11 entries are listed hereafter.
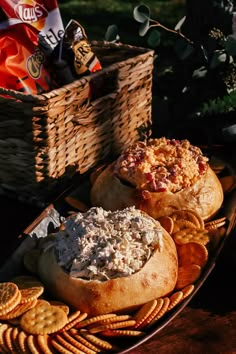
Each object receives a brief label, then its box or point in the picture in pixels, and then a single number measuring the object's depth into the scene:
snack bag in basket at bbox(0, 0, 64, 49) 1.16
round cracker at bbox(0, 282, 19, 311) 0.84
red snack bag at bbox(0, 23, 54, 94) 1.14
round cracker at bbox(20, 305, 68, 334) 0.82
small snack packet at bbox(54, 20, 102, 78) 1.18
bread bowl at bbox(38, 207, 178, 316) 0.85
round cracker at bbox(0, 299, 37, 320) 0.83
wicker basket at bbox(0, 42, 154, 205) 1.07
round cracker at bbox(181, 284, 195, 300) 0.88
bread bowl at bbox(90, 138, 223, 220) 1.00
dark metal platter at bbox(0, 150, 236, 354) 0.85
